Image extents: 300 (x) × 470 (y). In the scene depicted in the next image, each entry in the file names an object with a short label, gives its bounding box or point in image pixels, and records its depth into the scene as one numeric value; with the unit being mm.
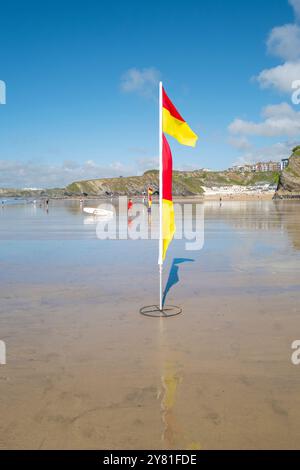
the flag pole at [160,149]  8490
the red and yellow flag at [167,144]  8656
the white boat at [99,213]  46469
